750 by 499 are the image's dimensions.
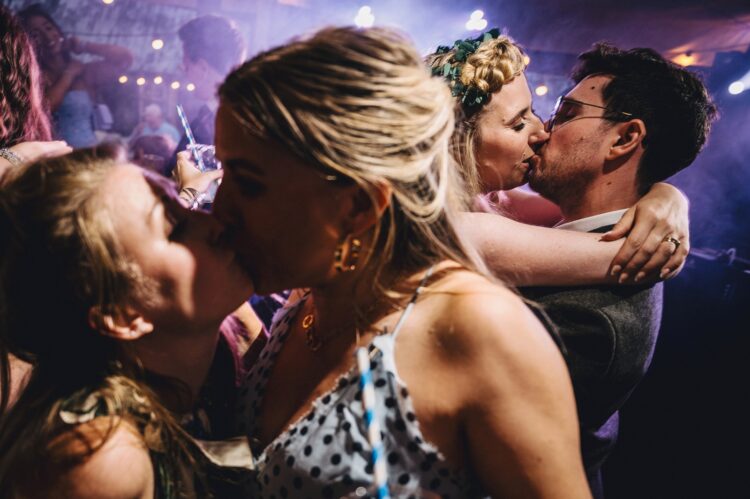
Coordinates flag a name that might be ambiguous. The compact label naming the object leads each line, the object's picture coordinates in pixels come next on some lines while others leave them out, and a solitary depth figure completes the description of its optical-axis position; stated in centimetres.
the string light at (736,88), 207
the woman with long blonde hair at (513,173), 83
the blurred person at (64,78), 189
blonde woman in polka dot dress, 59
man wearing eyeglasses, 86
